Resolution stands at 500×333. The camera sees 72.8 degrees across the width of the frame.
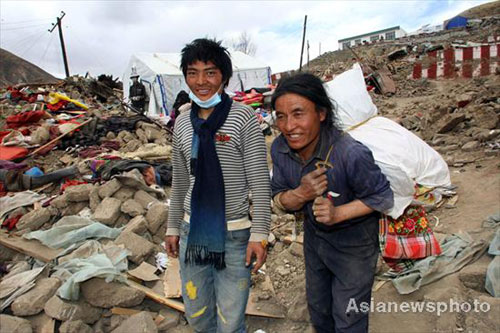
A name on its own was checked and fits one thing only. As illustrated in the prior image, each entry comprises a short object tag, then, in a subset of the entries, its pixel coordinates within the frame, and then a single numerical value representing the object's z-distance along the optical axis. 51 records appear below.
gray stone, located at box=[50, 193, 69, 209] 4.41
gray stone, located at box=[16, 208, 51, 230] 4.06
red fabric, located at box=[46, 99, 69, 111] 10.87
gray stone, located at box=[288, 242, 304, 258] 3.52
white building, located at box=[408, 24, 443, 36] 33.06
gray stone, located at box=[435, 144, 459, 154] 6.01
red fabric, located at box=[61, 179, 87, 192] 5.11
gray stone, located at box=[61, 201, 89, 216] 4.39
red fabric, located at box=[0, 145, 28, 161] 6.74
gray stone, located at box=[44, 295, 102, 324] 2.47
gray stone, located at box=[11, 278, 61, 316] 2.53
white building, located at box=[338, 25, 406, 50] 42.27
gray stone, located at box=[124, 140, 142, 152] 7.01
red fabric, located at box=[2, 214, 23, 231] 4.17
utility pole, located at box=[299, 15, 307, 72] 16.23
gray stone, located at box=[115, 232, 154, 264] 3.26
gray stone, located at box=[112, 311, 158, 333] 2.38
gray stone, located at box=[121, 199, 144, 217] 4.06
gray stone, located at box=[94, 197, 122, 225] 3.87
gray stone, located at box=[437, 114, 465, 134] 6.73
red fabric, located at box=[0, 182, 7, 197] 5.14
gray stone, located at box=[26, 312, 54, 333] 2.46
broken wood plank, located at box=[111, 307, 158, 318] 2.73
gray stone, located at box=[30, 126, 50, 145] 7.54
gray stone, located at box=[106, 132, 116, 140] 8.03
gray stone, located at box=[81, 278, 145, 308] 2.67
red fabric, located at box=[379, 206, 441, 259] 1.66
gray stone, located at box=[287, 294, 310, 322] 2.71
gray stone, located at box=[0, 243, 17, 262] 3.38
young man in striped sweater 1.66
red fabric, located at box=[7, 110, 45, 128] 8.91
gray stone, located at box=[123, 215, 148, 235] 3.63
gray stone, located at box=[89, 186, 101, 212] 4.32
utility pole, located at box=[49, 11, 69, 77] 21.46
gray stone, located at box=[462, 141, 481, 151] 5.75
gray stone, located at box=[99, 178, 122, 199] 4.32
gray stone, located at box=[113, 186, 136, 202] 4.40
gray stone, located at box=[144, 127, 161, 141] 7.96
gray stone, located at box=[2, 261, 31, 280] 2.96
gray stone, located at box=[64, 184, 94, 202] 4.45
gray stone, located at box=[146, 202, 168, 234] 3.88
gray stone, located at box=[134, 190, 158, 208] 4.37
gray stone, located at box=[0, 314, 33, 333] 2.30
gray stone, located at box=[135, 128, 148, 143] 7.81
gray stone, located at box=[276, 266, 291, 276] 3.30
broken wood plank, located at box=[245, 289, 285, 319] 2.77
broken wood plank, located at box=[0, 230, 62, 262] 3.22
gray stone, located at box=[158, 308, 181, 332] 2.70
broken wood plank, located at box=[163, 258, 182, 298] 2.92
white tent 12.75
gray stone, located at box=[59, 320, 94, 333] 2.37
